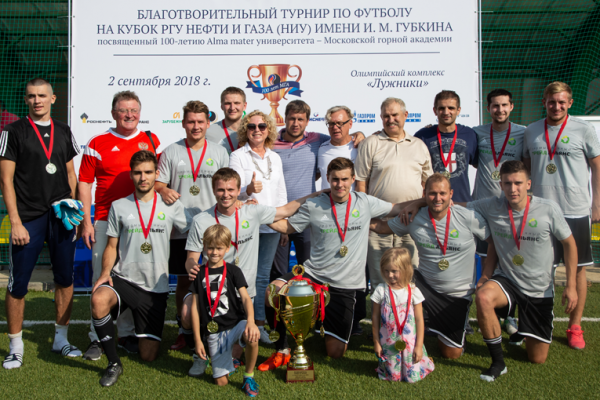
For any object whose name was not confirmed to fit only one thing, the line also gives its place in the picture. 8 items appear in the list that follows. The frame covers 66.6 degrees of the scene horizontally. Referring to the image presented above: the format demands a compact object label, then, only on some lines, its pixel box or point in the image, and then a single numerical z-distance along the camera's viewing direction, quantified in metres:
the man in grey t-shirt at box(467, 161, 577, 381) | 3.38
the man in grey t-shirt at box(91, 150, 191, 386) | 3.43
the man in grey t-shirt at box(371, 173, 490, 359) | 3.46
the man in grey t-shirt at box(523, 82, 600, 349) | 3.88
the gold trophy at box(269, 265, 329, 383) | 3.11
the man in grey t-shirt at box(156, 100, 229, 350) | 3.74
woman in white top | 3.75
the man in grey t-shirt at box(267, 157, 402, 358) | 3.53
